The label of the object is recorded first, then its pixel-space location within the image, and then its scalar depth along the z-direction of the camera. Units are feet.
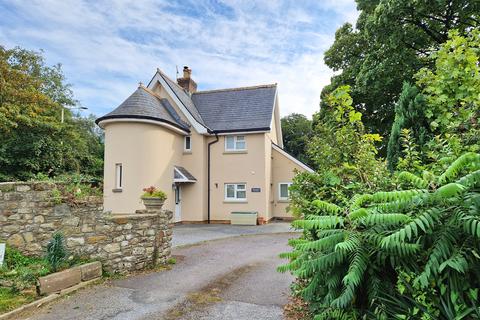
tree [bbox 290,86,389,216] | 13.61
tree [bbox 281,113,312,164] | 137.39
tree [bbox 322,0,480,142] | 41.55
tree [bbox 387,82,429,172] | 21.30
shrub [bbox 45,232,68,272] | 20.16
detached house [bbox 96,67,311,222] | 54.03
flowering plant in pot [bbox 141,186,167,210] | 29.43
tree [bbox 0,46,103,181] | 65.62
